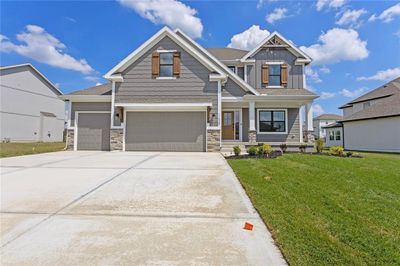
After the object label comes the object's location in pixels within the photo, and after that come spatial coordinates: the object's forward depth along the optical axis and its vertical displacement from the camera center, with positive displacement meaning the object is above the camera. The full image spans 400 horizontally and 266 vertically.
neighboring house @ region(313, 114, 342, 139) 46.98 +4.86
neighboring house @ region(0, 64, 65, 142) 24.92 +4.19
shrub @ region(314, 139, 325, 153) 10.96 -0.12
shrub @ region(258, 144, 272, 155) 9.58 -0.30
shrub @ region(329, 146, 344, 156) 10.37 -0.34
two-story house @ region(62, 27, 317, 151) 12.28 +2.30
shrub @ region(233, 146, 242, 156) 9.74 -0.37
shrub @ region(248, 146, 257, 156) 9.58 -0.35
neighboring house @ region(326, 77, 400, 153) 15.80 +1.37
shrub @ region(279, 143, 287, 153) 11.46 -0.20
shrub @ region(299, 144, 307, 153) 11.41 -0.24
